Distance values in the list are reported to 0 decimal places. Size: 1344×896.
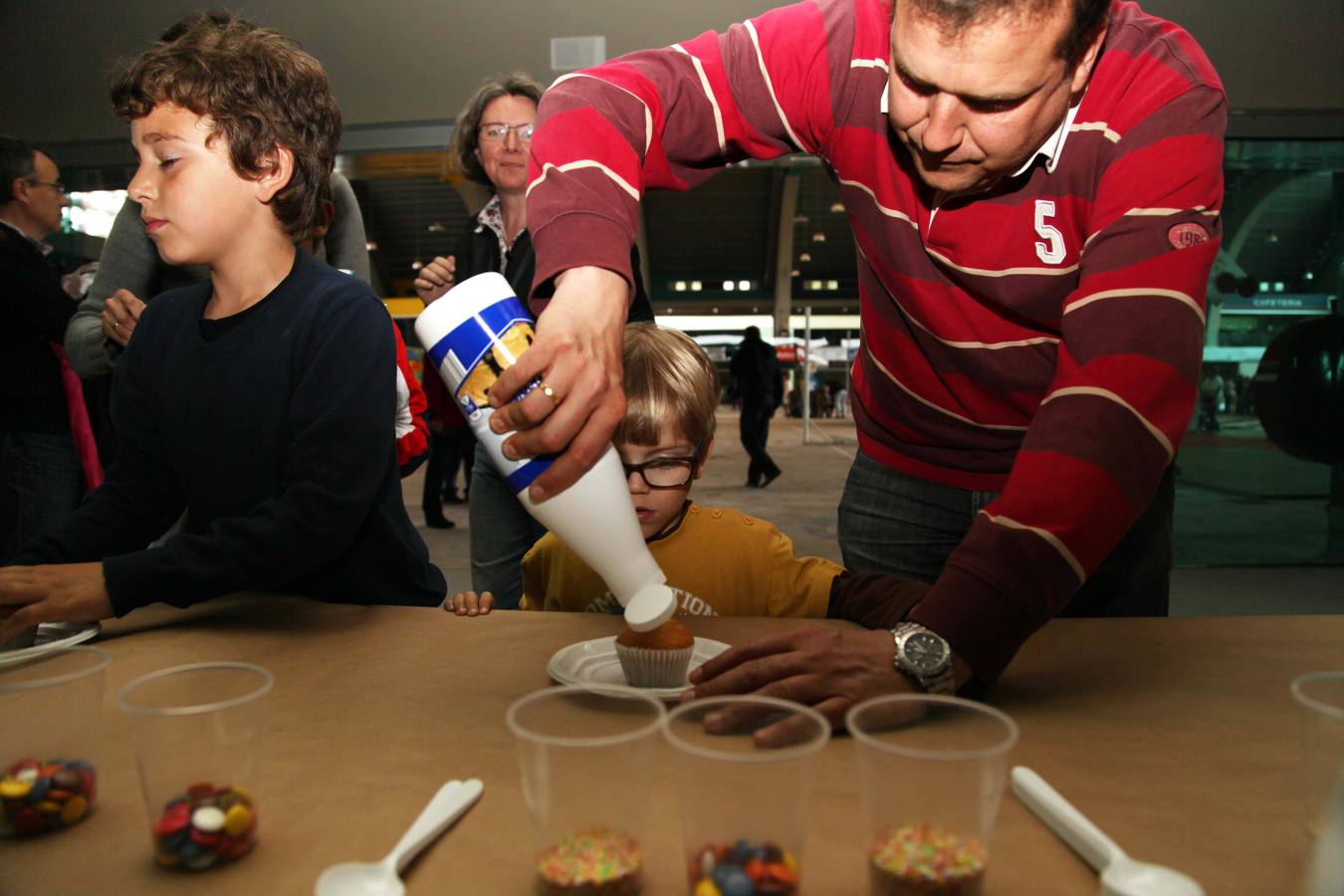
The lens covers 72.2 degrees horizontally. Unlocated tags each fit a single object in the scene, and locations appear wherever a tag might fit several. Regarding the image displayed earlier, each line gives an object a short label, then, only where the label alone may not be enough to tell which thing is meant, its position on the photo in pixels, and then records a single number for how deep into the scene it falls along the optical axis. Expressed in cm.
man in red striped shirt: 86
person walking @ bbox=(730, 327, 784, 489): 746
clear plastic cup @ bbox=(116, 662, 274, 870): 59
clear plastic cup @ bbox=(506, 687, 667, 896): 53
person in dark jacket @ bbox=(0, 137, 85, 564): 240
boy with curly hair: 132
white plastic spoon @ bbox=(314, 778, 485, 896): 55
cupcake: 95
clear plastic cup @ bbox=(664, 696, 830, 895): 50
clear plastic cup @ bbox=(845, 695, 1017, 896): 50
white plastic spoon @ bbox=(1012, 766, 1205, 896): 53
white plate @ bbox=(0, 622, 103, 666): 106
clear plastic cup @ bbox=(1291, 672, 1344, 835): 55
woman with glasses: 223
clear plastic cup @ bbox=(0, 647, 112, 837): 63
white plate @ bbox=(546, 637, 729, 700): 97
